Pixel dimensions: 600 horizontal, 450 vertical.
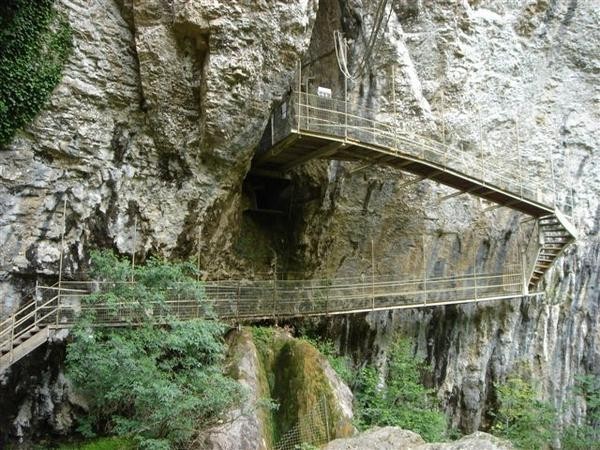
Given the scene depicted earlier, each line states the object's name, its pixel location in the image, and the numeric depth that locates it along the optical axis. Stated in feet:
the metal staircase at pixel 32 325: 29.53
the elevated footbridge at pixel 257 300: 30.91
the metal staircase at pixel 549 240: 52.19
